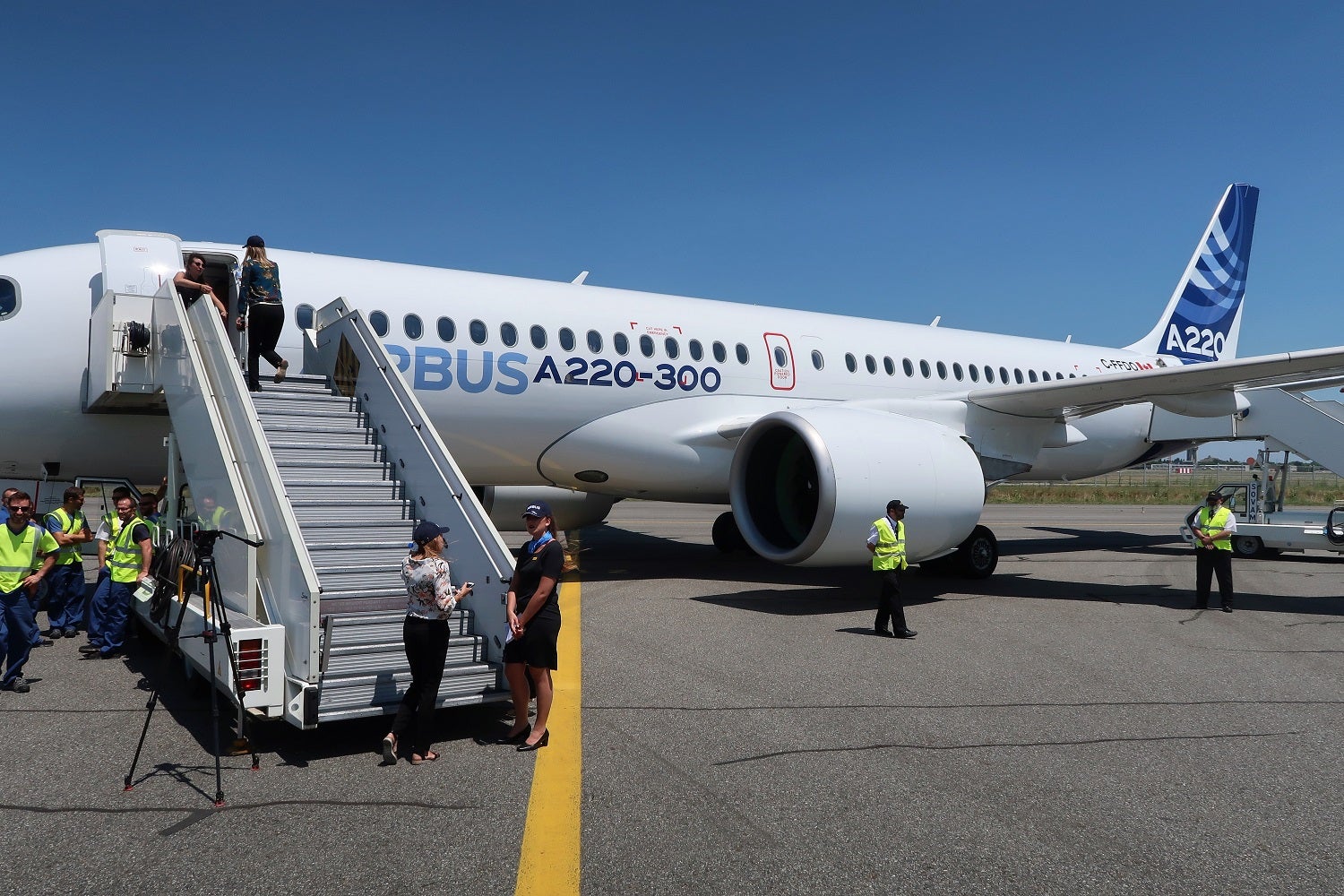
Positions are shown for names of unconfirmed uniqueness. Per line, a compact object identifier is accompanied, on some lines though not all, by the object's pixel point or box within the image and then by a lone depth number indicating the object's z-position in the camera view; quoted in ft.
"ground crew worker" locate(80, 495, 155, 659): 26.73
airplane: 30.91
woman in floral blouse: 17.79
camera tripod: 16.99
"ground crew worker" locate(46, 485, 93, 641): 29.09
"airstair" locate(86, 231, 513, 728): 18.79
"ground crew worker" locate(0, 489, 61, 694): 22.86
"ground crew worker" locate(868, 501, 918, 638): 29.71
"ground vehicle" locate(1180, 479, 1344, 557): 53.21
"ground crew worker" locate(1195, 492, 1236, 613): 36.45
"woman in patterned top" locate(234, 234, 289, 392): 29.12
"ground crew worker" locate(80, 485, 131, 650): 28.07
